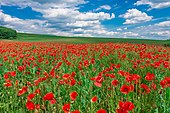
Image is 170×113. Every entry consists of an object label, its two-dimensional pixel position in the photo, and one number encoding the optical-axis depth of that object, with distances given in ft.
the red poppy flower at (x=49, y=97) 4.96
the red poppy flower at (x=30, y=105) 5.01
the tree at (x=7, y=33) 96.61
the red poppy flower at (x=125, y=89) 4.98
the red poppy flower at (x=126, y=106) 4.00
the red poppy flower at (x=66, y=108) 4.62
